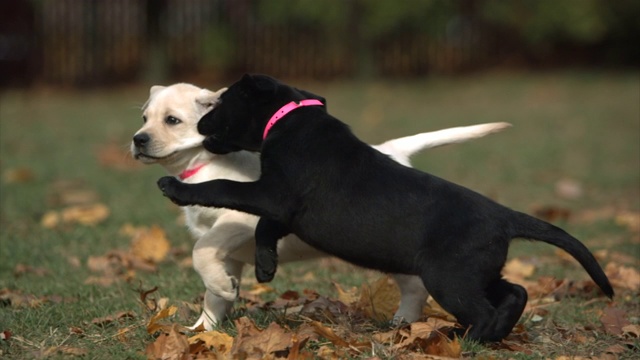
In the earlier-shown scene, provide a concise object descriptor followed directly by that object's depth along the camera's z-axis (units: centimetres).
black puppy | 760
